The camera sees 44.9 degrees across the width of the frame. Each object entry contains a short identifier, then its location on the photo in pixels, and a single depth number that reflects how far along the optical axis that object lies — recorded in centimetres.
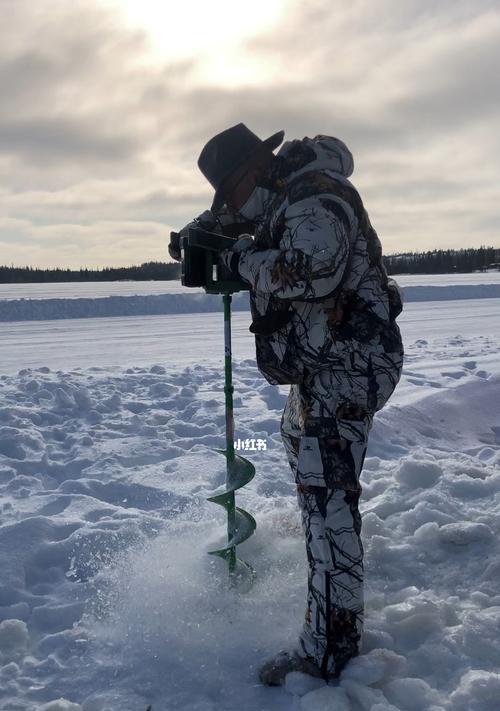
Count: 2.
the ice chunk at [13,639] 248
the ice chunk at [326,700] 205
